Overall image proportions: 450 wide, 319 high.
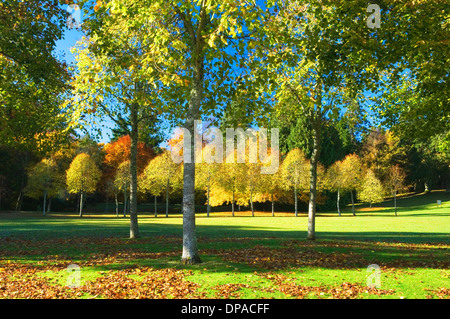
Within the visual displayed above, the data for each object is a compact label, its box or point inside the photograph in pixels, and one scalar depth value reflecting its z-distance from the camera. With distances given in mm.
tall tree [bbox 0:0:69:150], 11156
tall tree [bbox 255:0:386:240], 9508
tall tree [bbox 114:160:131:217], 48250
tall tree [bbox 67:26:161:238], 9616
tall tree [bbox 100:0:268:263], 8656
